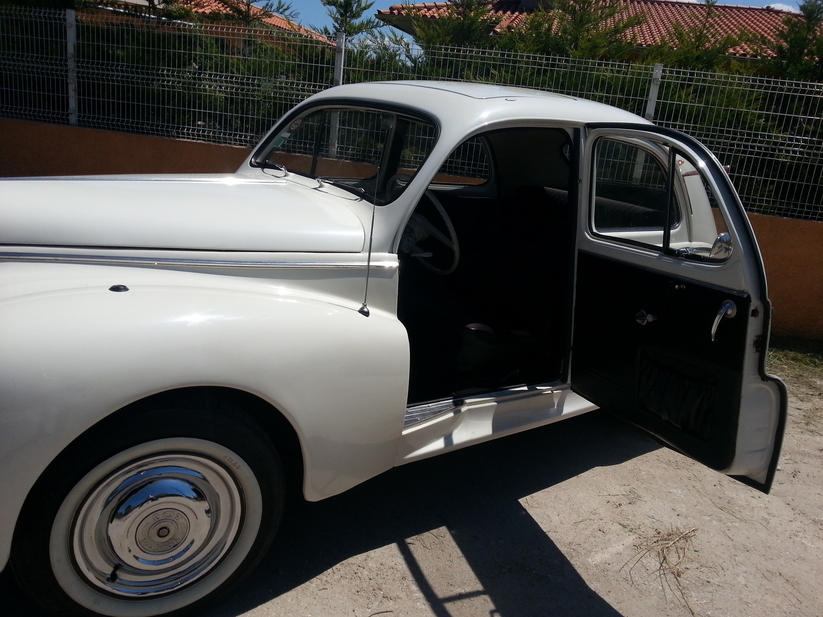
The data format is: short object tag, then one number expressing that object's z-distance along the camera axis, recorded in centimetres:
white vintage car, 199
